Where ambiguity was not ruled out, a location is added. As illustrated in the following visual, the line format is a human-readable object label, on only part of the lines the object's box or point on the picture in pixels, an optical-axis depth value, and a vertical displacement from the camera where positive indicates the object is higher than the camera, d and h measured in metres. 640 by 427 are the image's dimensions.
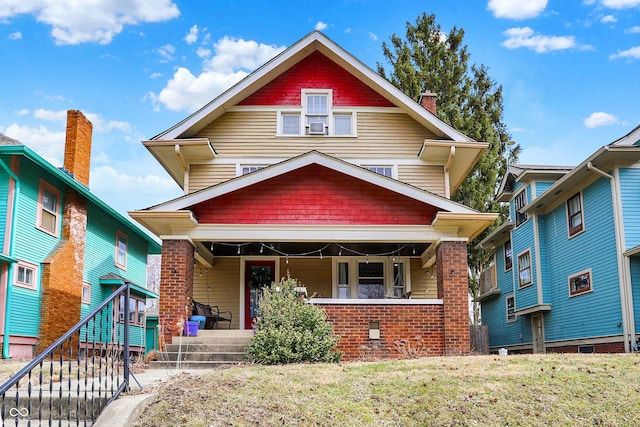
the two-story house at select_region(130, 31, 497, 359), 17.31 +4.76
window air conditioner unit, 18.25 +5.59
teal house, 16.86 +2.62
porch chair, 15.74 +0.42
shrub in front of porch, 11.57 -0.07
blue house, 17.78 +2.29
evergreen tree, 30.42 +11.53
